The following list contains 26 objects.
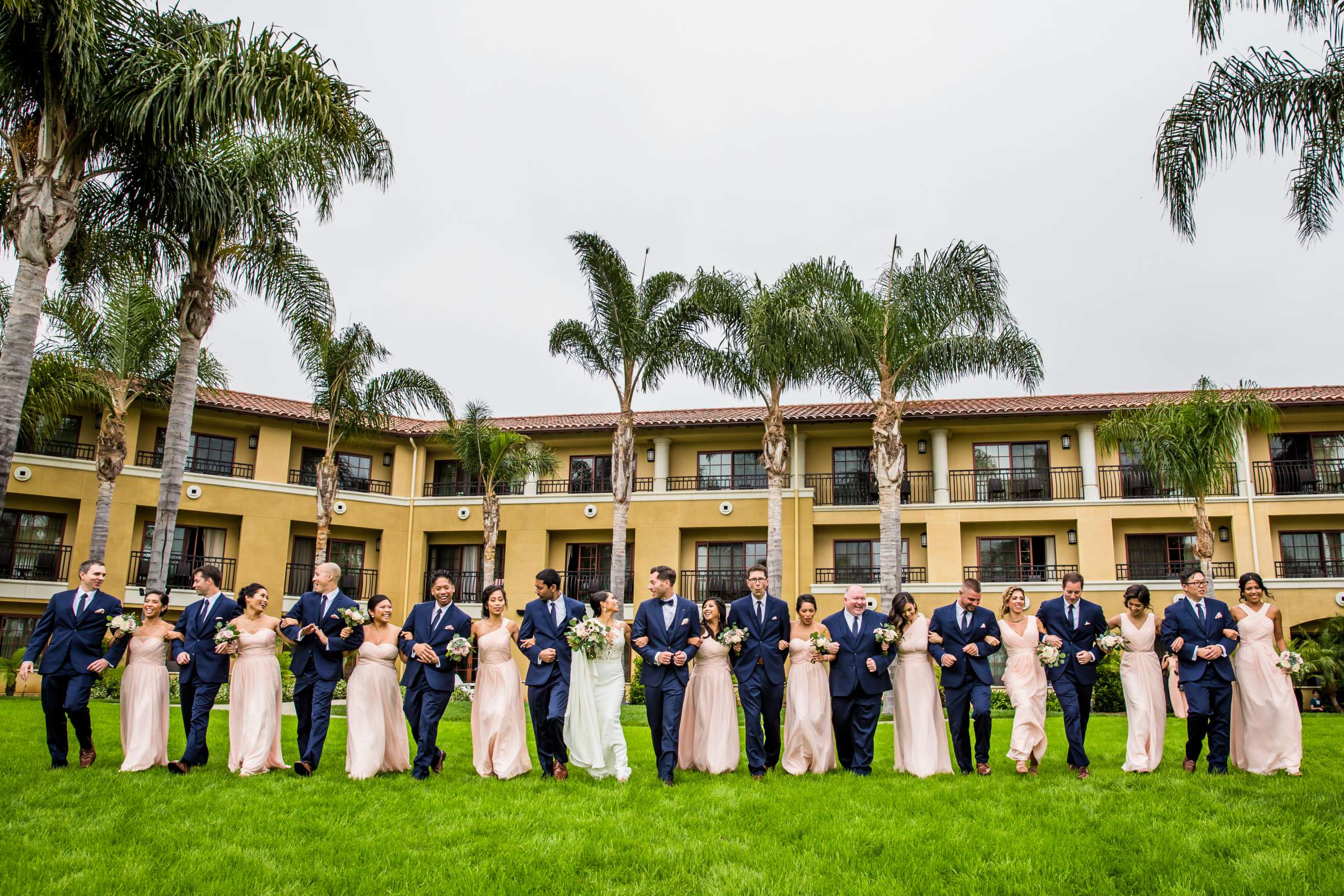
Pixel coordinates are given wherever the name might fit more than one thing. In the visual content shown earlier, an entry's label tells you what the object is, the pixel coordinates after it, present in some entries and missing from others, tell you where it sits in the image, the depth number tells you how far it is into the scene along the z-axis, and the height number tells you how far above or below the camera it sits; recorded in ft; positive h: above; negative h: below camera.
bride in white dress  30.48 -3.08
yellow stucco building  93.30 +10.29
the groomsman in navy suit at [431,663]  31.24 -1.78
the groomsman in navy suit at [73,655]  31.32 -1.75
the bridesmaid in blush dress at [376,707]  30.86 -3.21
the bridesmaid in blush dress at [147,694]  30.99 -2.94
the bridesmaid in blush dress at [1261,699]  31.17 -2.40
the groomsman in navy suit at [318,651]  31.12 -1.47
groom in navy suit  30.50 -1.20
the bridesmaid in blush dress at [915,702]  31.94 -2.79
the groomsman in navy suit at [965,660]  32.12 -1.38
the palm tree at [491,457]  94.94 +14.59
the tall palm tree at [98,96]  35.14 +19.08
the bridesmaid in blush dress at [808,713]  32.53 -3.26
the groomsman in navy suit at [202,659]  31.30 -1.83
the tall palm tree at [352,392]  82.89 +18.83
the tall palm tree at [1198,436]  73.51 +13.99
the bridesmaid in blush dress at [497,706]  31.45 -3.09
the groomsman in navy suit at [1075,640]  32.19 -0.65
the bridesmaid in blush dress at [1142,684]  31.65 -2.08
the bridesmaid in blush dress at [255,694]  30.78 -2.86
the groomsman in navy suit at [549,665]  31.14 -1.78
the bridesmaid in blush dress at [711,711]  32.40 -3.26
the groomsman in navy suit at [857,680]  32.12 -2.09
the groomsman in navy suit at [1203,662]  31.14 -1.27
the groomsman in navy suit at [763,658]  32.19 -1.44
